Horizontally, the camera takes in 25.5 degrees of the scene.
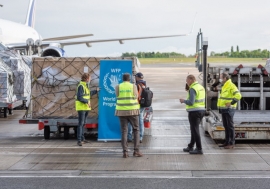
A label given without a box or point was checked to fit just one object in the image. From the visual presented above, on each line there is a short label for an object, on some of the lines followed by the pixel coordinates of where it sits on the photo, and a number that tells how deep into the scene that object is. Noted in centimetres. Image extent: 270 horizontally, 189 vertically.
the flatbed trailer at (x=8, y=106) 1916
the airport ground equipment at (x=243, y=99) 1358
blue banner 1430
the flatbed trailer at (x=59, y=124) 1466
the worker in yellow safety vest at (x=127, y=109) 1216
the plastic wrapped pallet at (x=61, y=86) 1496
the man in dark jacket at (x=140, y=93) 1366
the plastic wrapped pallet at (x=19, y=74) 2078
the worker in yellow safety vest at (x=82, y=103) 1377
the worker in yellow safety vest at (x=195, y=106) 1230
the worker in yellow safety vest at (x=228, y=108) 1307
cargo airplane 3247
